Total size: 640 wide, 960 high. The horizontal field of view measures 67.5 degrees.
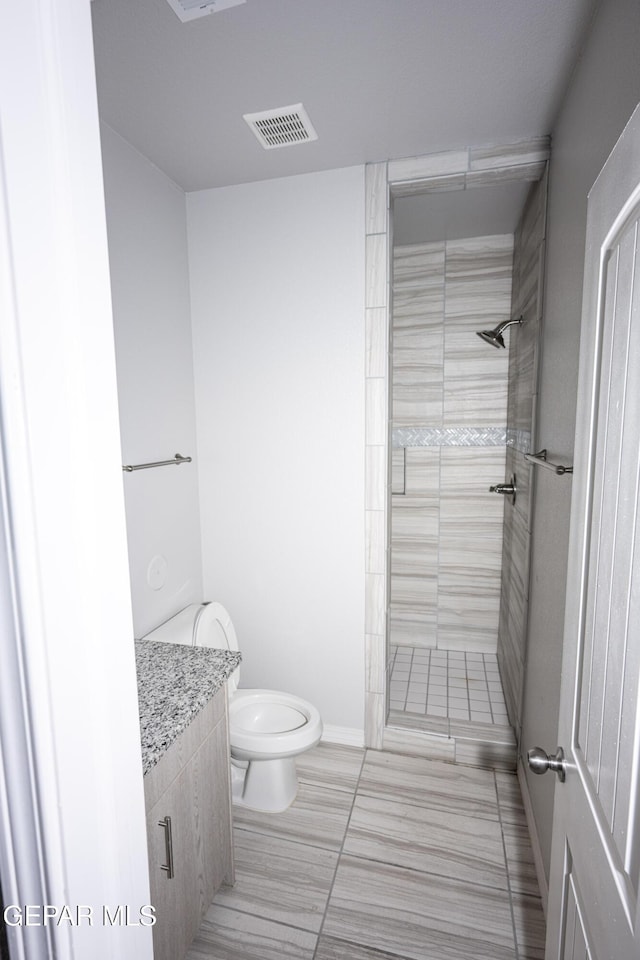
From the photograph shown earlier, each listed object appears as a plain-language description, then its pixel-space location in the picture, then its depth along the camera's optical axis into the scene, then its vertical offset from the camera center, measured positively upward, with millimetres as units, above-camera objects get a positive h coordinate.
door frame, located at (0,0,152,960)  487 -94
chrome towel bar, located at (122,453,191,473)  1734 -198
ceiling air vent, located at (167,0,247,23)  1174 +996
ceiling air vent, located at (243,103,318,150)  1626 +999
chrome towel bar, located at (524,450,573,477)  1278 -164
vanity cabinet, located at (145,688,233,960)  1140 -1094
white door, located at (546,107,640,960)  603 -303
